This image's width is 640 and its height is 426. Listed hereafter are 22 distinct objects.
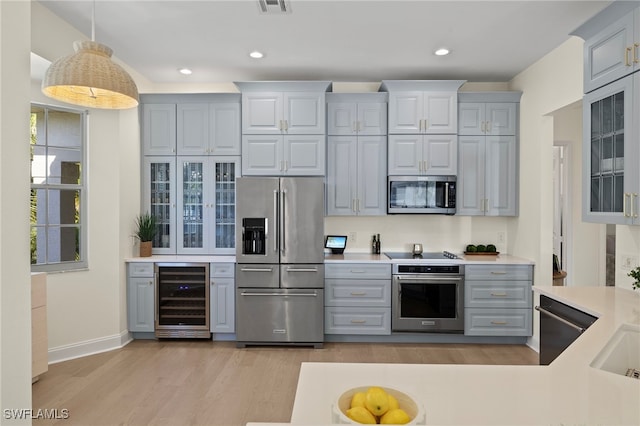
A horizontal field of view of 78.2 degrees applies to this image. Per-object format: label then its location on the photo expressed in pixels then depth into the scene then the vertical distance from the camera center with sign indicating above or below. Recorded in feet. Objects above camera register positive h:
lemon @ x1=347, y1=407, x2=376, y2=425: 3.06 -1.62
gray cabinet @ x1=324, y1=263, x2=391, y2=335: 13.29 -3.06
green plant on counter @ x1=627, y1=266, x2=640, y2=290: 7.10 -1.21
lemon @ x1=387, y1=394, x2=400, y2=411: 3.16 -1.58
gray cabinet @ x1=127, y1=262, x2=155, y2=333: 13.48 -3.05
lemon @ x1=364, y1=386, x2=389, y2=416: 3.13 -1.55
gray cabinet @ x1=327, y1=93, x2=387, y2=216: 14.16 +1.97
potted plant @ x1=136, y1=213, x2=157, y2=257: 13.87 -0.88
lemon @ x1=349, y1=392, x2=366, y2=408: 3.24 -1.60
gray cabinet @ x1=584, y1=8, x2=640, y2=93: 7.25 +3.12
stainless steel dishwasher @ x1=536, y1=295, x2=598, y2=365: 7.29 -2.34
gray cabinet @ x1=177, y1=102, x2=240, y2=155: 14.32 +2.92
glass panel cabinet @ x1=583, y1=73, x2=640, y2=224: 7.29 +1.12
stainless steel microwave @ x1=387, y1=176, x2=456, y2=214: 13.93 +0.52
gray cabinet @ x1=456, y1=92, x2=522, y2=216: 14.07 +1.93
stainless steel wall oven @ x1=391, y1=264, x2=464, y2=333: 13.15 -3.06
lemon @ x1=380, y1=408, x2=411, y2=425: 3.02 -1.62
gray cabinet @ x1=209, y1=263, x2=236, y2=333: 13.50 -2.70
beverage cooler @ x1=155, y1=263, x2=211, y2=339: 13.50 -3.18
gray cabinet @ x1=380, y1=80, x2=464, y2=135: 13.82 +3.52
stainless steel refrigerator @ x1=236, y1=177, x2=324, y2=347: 13.00 -1.78
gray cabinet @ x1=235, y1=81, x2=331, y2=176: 13.70 +2.78
